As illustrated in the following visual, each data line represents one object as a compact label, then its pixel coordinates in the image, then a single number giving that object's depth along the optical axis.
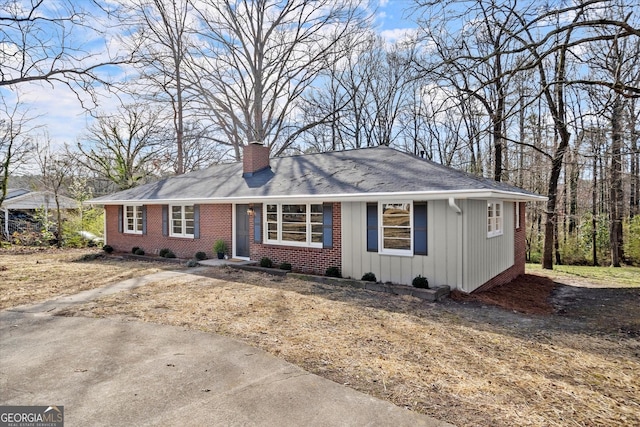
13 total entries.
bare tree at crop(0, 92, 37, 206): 18.22
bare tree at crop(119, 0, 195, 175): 20.36
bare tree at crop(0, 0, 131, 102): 8.72
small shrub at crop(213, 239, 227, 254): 12.60
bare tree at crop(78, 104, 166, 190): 24.77
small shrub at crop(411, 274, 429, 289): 8.38
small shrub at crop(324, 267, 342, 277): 9.80
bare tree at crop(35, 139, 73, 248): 20.73
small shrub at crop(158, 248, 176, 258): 13.86
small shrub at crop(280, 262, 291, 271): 10.75
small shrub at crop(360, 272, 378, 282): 9.20
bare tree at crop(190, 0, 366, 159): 21.62
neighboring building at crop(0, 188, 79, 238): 21.85
